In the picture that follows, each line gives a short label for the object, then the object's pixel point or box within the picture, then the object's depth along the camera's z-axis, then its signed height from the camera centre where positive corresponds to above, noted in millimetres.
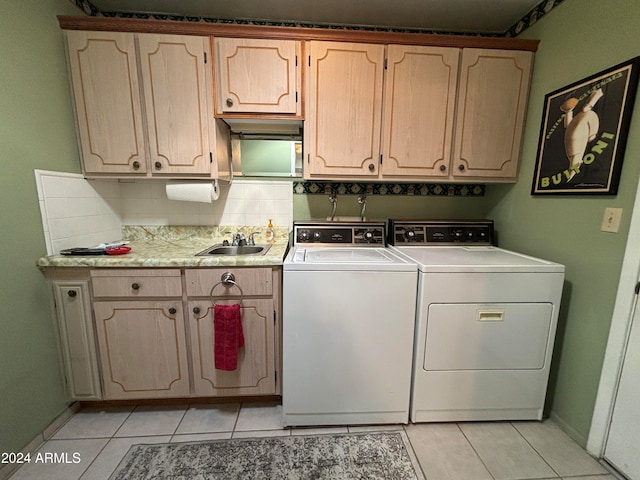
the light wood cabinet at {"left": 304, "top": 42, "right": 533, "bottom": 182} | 1599 +579
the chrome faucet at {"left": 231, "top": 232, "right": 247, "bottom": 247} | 1907 -294
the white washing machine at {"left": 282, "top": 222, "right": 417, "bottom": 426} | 1343 -731
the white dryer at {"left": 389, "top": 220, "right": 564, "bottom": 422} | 1369 -721
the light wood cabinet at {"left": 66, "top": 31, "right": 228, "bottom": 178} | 1507 +573
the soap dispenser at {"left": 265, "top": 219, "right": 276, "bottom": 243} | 2023 -260
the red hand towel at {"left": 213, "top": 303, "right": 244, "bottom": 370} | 1433 -750
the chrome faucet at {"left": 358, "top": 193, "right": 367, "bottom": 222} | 2064 +10
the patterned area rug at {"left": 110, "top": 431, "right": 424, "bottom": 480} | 1211 -1279
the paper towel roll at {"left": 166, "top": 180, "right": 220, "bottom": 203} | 1699 +54
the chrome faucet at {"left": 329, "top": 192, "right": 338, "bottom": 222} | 2045 +6
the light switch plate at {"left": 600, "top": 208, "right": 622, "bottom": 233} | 1206 -64
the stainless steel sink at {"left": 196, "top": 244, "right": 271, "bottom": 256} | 1836 -356
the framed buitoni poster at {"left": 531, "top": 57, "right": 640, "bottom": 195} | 1190 +378
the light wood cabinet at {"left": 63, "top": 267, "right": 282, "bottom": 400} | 1437 -759
